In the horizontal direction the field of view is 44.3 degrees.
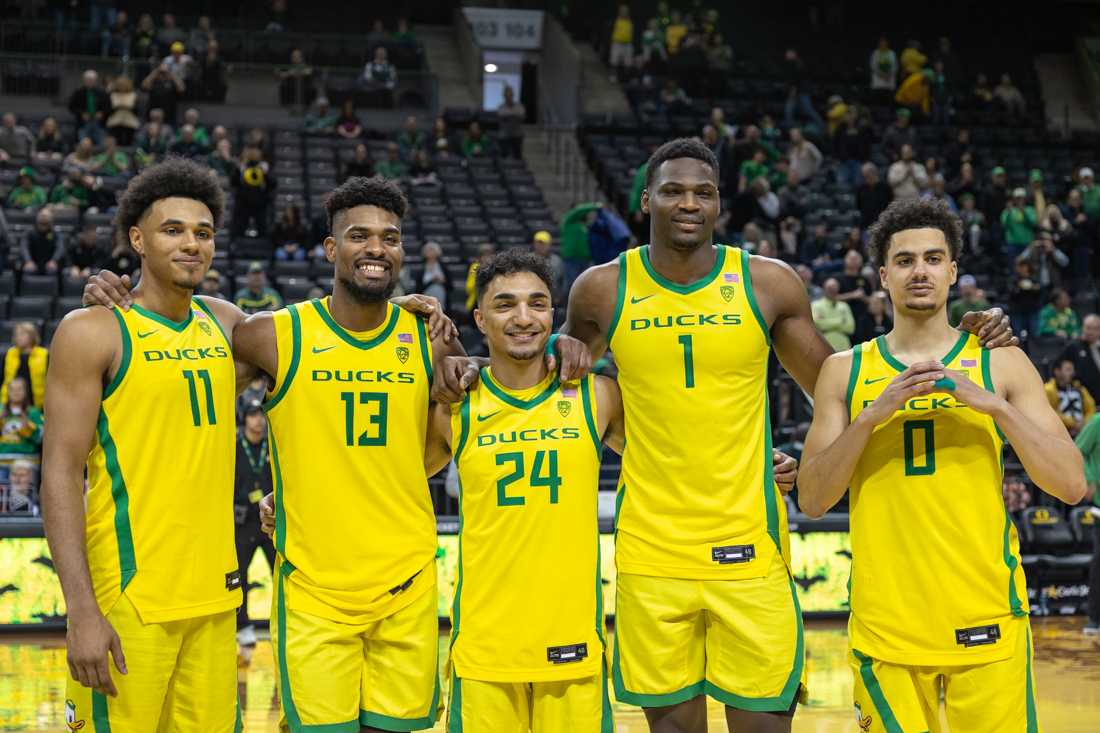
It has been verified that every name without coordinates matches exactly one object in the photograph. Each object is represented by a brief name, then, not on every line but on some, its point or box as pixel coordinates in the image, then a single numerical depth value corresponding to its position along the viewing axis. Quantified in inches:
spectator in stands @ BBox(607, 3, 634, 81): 893.2
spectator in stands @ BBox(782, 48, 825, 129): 781.3
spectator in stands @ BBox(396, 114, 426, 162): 682.2
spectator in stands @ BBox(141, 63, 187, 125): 673.6
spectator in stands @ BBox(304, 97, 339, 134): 701.3
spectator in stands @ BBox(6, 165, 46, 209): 571.4
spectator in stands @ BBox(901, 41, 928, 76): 874.8
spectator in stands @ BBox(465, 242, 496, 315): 483.5
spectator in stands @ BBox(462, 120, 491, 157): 718.5
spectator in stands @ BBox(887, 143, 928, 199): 638.5
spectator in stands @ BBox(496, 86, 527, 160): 743.7
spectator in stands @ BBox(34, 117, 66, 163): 620.4
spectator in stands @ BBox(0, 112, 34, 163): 616.7
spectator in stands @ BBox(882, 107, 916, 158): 759.0
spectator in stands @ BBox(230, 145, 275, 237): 574.2
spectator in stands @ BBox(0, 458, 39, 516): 385.4
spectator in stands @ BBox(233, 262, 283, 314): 447.5
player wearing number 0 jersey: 153.6
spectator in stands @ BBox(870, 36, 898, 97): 872.3
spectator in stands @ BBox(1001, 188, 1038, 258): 624.7
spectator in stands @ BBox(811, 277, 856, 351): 473.4
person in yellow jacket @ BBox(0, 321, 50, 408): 423.5
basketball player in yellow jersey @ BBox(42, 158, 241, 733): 155.1
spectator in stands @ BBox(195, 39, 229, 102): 751.1
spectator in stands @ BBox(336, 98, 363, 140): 692.1
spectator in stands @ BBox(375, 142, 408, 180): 637.9
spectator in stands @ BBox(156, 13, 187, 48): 776.1
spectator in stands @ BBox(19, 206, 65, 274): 512.7
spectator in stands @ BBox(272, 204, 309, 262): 559.2
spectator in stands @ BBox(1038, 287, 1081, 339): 542.6
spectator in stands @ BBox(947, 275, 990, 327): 486.6
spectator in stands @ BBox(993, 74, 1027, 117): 870.4
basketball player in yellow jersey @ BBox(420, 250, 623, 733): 161.8
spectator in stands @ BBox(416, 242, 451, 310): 497.0
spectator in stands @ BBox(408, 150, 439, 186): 660.1
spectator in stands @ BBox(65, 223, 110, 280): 509.4
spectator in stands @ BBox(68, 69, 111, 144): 645.3
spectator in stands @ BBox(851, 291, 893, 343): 491.2
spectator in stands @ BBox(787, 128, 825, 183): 674.2
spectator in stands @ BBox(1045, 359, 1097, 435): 459.2
